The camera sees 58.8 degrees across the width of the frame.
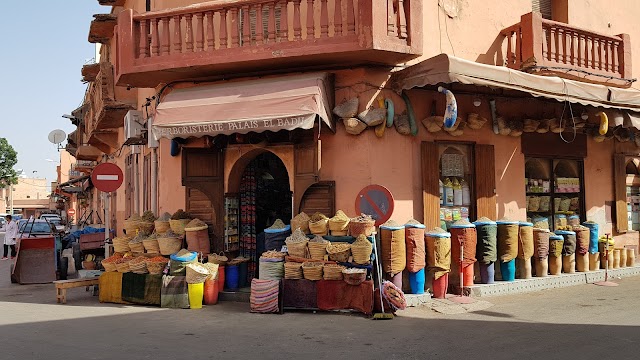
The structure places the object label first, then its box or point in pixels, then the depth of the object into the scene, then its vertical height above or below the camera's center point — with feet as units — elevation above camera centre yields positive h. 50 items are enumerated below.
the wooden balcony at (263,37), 30.07 +9.09
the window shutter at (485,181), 34.96 +0.86
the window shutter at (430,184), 32.71 +0.68
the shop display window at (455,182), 34.30 +0.79
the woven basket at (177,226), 33.65 -1.54
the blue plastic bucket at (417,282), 30.27 -4.58
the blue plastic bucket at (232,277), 33.27 -4.57
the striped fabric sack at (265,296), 28.40 -4.88
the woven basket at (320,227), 30.19 -1.56
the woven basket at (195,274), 30.09 -3.94
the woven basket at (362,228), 28.60 -1.57
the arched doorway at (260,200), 36.96 -0.07
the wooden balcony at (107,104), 50.26 +8.87
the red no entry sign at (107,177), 35.58 +1.55
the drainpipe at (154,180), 39.78 +1.40
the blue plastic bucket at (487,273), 32.81 -4.53
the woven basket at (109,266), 32.40 -3.71
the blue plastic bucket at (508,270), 33.58 -4.46
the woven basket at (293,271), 28.78 -3.70
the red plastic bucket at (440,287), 30.78 -4.99
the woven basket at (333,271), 28.14 -3.67
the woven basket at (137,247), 33.23 -2.71
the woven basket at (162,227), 34.17 -1.60
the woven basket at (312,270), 28.37 -3.62
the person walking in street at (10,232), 64.18 -3.31
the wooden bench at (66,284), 32.76 -4.81
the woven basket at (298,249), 29.01 -2.61
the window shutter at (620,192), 42.60 +0.05
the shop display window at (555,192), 39.22 +0.14
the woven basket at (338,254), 28.40 -2.84
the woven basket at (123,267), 32.07 -3.73
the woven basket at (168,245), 32.50 -2.56
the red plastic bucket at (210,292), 30.94 -5.04
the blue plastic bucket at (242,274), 33.76 -4.50
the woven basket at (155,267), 31.40 -3.69
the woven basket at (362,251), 27.91 -2.69
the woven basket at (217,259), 32.55 -3.43
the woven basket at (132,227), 35.42 -1.64
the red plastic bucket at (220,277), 32.27 -4.46
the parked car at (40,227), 90.70 -4.00
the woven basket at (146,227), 35.29 -1.64
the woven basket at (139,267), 31.65 -3.70
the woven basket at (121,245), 34.35 -2.66
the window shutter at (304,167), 32.21 +1.75
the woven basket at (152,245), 32.90 -2.59
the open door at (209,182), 35.04 +1.09
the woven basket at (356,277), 27.48 -3.88
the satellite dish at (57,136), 77.36 +9.03
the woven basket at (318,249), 28.84 -2.61
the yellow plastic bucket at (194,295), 30.27 -5.08
